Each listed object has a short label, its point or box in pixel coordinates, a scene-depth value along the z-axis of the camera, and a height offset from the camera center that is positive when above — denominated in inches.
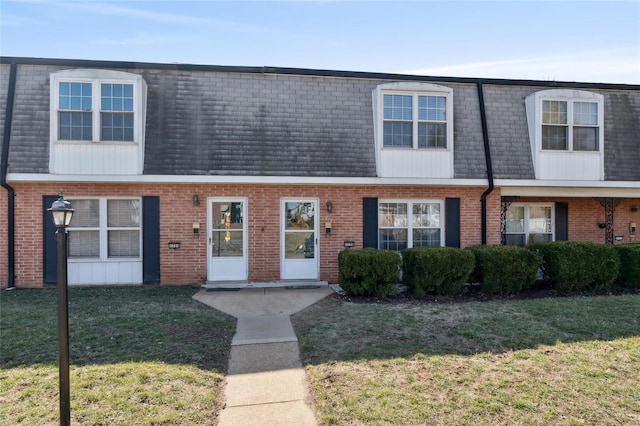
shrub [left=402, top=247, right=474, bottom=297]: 309.4 -46.4
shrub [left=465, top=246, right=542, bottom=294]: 318.0 -46.2
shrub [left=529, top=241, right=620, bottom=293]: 319.9 -44.5
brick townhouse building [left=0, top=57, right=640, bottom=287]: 340.5 +50.8
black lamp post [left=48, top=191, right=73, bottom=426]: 122.3 -30.2
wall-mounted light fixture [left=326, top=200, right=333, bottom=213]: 370.4 +7.8
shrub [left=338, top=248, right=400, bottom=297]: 304.8 -48.1
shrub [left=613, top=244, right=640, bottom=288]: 332.8 -46.3
